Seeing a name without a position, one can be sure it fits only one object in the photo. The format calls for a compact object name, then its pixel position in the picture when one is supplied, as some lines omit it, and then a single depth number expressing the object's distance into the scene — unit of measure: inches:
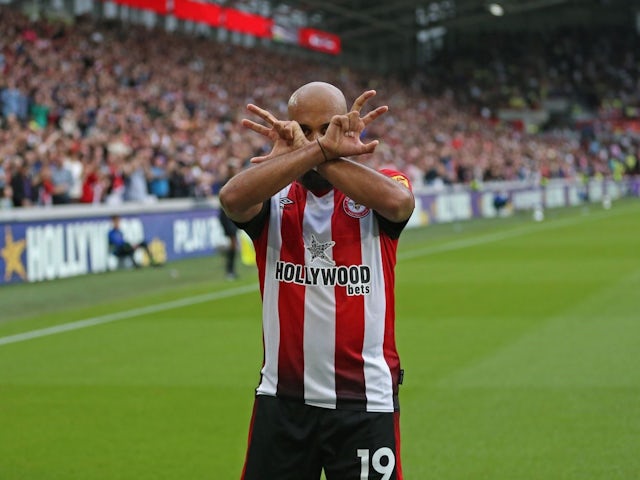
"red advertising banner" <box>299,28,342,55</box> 1924.2
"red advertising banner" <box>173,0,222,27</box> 1464.1
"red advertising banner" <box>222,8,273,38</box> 1616.6
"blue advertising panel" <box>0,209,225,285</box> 706.8
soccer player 152.6
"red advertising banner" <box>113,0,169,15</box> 1349.9
